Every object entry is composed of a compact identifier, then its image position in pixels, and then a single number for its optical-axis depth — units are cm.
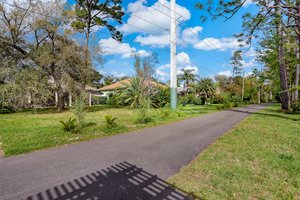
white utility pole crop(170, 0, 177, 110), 1627
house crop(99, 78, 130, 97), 3962
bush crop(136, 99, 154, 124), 1072
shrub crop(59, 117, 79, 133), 791
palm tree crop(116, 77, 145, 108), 2202
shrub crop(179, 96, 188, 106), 3173
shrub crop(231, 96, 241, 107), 2877
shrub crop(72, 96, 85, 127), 834
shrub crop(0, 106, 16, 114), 1685
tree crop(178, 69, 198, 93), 4261
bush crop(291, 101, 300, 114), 1595
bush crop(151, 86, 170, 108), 2408
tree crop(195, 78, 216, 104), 3775
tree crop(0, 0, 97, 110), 1535
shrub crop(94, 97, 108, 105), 3411
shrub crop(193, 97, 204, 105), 3626
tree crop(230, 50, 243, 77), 4809
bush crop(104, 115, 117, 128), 892
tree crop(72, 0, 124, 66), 1881
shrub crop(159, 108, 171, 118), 1340
